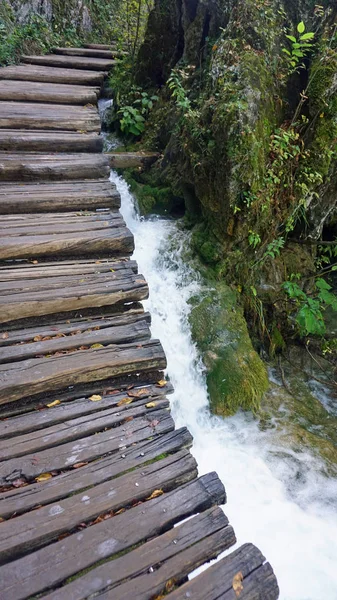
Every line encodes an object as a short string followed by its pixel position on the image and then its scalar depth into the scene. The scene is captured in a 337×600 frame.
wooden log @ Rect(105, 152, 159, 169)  5.54
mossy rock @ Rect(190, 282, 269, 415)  4.23
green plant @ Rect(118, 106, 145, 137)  5.88
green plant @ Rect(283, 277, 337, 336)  4.63
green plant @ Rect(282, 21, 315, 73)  4.12
